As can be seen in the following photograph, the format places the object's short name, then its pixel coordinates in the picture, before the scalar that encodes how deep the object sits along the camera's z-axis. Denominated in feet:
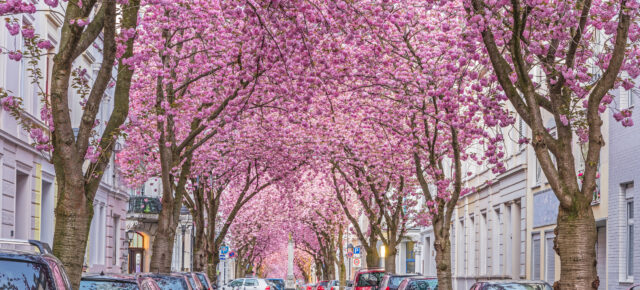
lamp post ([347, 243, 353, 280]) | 188.70
